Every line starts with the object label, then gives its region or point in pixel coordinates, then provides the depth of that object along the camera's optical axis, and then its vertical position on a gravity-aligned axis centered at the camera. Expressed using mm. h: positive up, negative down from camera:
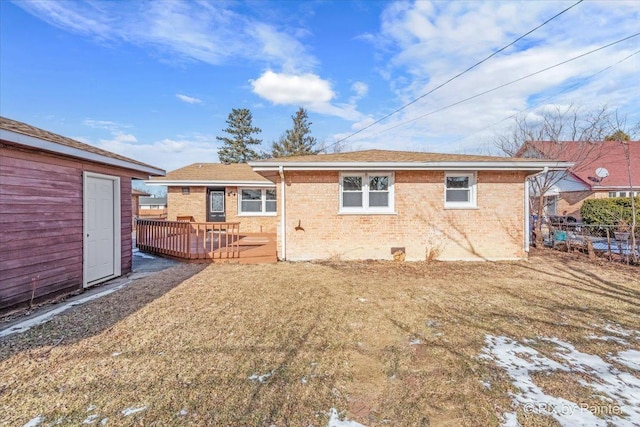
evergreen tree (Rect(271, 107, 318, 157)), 35500 +8796
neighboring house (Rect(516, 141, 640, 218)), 17094 +1864
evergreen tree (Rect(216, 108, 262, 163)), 36906 +9121
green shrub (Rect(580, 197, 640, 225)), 14704 +202
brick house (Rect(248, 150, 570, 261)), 8609 +36
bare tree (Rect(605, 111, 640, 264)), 11219 +3305
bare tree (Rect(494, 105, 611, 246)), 11866 +3397
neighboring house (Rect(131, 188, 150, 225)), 23684 +920
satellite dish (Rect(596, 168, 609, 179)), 16938 +2382
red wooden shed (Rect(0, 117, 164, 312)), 4367 -30
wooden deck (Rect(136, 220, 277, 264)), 8508 -1077
